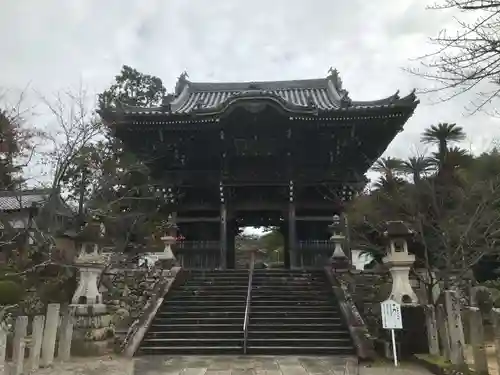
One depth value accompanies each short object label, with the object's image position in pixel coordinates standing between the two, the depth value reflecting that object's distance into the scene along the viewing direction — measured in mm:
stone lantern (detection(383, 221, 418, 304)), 8461
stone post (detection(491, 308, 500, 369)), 5164
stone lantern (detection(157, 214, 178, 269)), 13344
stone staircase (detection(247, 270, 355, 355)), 9156
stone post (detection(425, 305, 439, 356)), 7694
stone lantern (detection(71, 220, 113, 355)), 8836
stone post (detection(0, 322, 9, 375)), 5645
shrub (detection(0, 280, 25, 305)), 9891
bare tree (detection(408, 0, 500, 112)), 4352
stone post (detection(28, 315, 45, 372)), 6887
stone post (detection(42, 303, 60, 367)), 7480
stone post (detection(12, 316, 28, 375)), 6117
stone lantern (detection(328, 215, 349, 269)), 12855
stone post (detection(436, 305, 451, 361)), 6855
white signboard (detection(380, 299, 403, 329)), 7164
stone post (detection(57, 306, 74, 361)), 8133
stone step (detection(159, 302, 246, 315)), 10742
